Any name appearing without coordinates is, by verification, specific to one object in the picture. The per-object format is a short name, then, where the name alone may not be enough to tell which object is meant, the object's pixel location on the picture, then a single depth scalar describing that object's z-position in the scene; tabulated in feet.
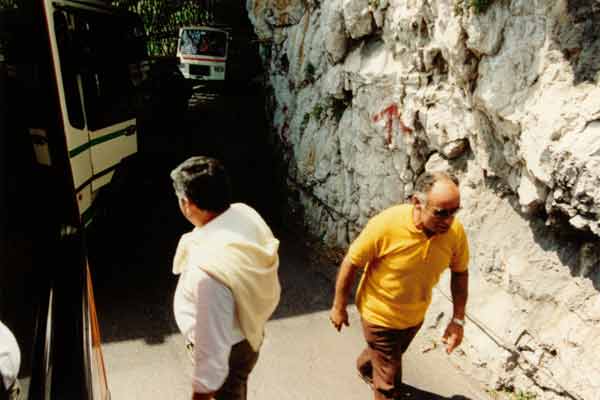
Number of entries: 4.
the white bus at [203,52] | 49.07
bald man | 9.55
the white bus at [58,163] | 7.72
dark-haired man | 7.02
